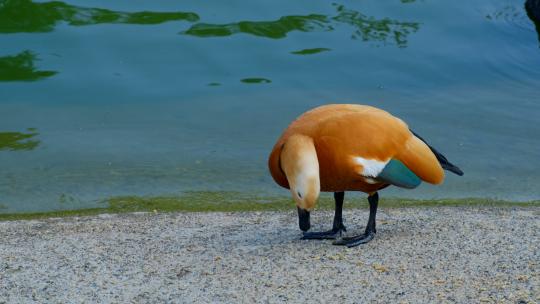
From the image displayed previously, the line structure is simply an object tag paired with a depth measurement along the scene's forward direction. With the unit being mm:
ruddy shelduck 11695
